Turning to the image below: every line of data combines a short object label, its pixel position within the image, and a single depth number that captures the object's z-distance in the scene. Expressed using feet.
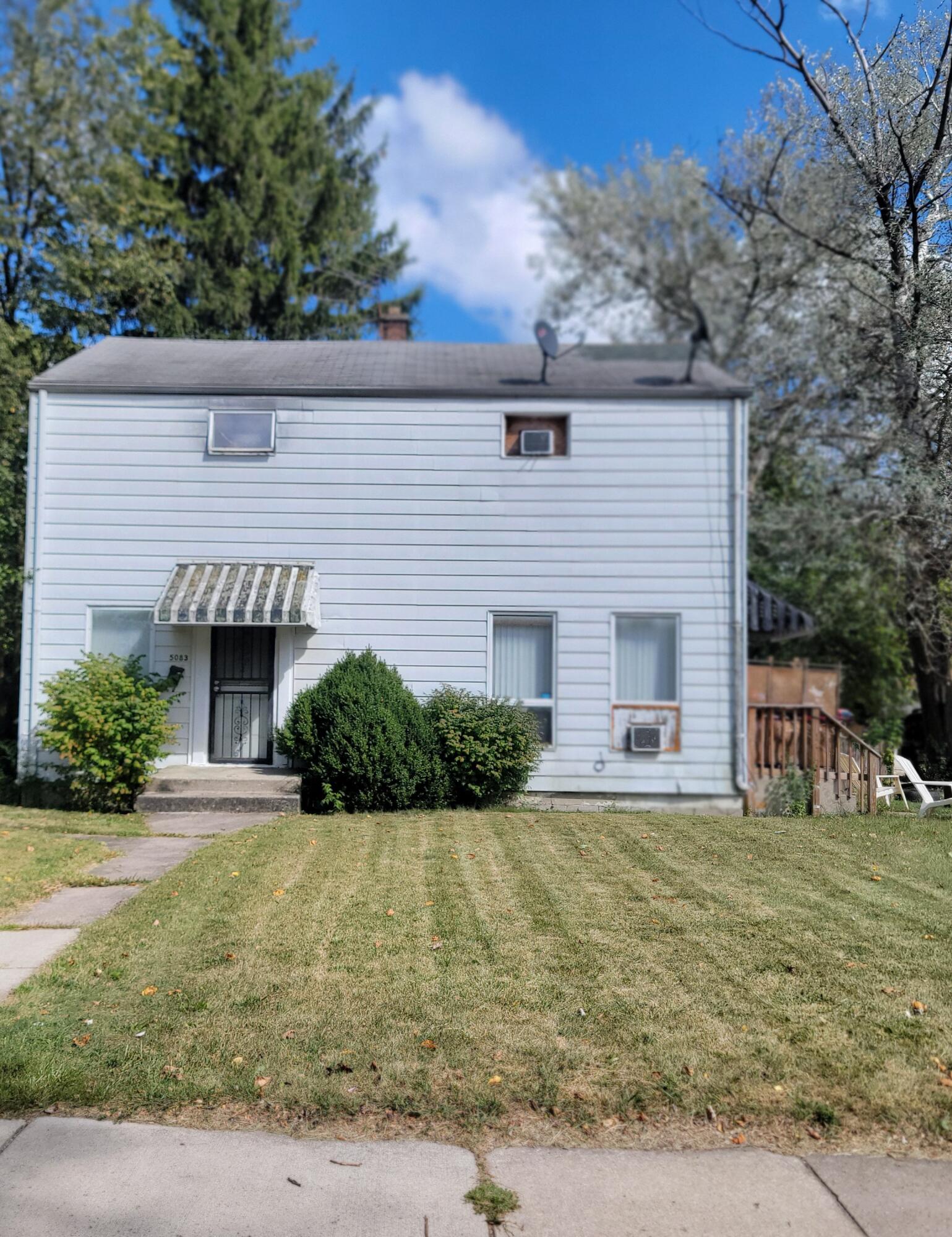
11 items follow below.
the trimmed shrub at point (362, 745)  33.94
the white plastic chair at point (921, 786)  33.19
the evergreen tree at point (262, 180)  76.54
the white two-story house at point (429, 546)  37.73
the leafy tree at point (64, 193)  60.39
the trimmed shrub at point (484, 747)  35.35
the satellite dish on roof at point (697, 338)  40.84
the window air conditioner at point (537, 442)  38.70
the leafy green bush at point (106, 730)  33.83
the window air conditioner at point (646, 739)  37.19
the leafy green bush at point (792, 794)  36.32
